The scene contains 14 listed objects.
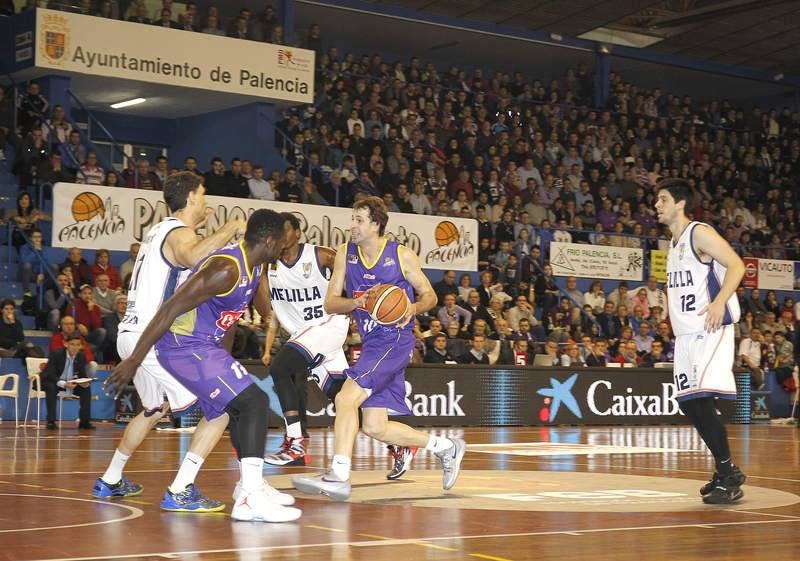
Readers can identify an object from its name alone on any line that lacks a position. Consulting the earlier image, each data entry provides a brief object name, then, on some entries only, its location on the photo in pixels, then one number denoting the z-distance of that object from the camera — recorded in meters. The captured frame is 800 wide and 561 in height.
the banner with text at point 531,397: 19.77
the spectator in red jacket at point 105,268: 20.09
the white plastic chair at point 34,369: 18.39
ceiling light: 26.31
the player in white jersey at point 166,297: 7.70
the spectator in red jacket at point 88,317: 19.05
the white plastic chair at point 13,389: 17.45
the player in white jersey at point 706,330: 8.55
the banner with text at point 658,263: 27.16
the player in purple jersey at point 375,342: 8.68
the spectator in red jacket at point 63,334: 18.16
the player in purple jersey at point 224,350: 7.10
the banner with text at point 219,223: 20.30
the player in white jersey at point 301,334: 10.99
